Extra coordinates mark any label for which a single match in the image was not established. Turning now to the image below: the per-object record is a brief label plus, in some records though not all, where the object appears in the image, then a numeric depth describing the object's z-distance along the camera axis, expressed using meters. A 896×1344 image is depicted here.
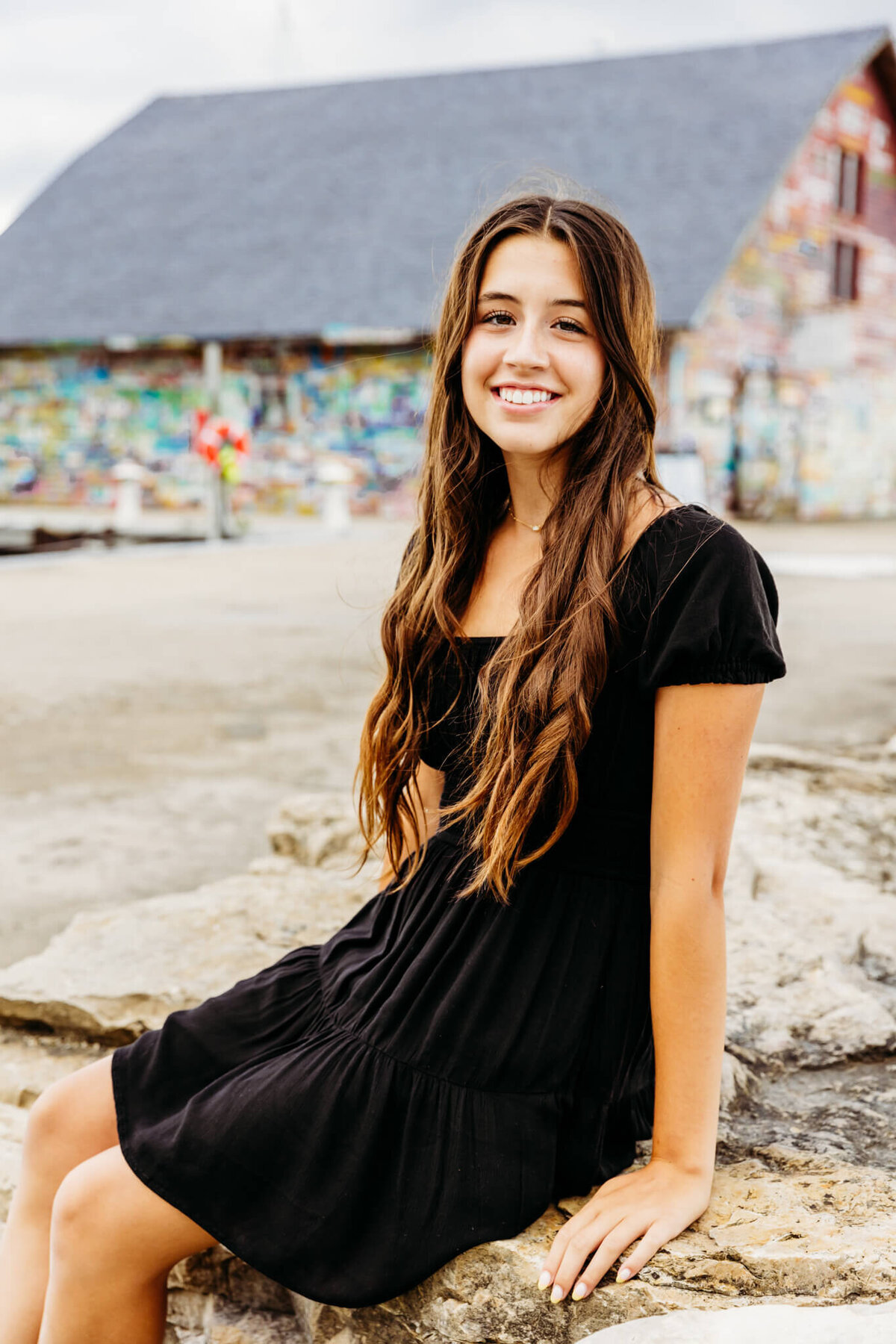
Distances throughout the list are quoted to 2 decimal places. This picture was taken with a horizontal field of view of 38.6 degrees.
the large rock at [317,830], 3.06
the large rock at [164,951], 2.32
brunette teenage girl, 1.43
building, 16.25
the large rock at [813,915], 2.10
